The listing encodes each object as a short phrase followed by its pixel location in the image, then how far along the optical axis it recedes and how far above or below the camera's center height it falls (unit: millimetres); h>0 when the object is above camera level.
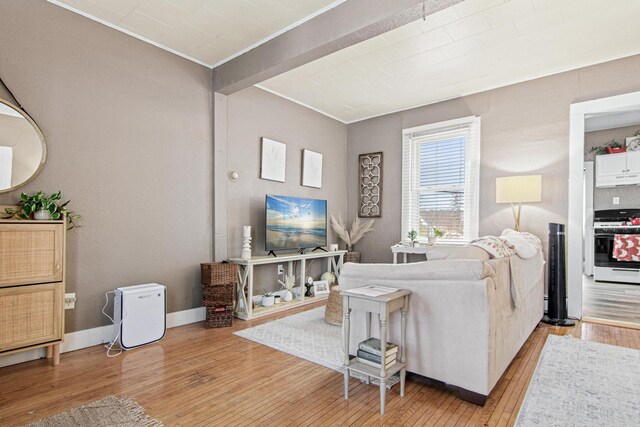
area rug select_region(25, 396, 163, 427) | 1745 -1098
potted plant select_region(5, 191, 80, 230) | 2398 +41
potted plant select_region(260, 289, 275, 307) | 4000 -1031
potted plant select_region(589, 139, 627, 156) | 5566 +1162
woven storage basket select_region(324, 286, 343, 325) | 3426 -964
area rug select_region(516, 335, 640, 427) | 1805 -1094
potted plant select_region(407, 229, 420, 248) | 4789 -326
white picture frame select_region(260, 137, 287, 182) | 4363 +730
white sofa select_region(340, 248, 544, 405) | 1895 -623
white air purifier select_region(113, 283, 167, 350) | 2756 -862
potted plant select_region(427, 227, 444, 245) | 4585 -288
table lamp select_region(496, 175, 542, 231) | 3703 +302
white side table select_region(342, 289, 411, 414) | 1869 -655
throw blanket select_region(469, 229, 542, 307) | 2291 -285
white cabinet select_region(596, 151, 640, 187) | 5512 +805
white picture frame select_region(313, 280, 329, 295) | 4653 -1023
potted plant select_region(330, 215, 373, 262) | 5316 -275
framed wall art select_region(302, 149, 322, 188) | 4977 +703
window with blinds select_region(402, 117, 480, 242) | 4535 +531
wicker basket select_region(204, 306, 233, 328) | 3384 -1051
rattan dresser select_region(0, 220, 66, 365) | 2234 -499
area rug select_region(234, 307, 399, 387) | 2629 -1128
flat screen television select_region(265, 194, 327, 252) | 4207 -107
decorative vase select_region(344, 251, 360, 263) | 5289 -654
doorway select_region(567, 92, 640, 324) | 3680 +182
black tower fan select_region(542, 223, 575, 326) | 3566 -630
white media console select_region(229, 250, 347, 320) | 3701 -874
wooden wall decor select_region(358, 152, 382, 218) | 5465 +512
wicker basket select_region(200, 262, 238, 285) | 3369 -602
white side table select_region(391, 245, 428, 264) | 4512 -480
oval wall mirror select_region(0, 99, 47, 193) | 2422 +491
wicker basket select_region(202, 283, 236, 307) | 3400 -830
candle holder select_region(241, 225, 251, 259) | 3875 -333
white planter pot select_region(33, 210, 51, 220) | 2414 -12
